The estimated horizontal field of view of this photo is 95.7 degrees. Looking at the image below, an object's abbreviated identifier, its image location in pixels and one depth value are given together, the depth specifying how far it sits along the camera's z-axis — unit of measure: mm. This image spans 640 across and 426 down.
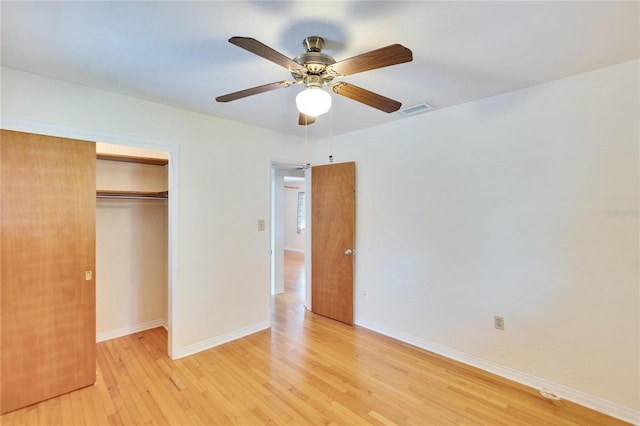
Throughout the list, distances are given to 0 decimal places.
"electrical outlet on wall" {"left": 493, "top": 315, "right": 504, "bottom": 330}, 2600
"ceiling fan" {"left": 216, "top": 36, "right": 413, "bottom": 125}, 1395
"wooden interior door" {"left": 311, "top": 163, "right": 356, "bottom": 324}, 3805
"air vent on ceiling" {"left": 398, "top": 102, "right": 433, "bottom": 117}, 2860
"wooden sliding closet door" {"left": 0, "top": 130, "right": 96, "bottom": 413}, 2129
